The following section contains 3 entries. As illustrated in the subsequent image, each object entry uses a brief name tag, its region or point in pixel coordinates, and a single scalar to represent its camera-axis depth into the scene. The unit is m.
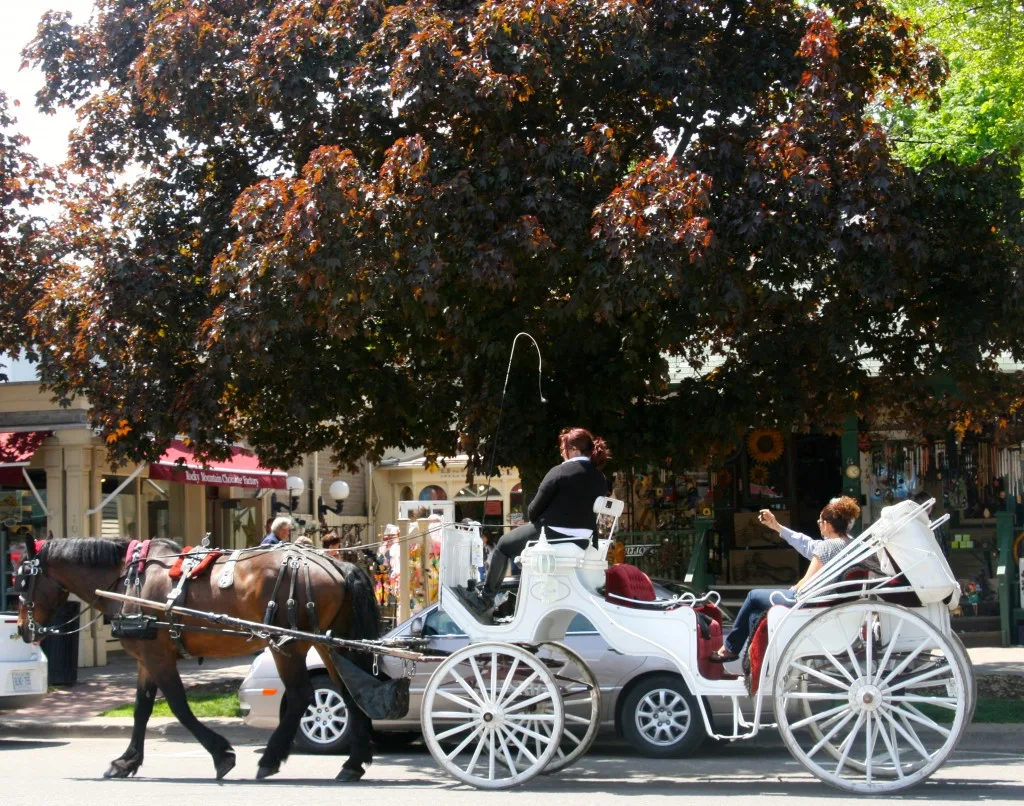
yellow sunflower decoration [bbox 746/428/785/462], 18.89
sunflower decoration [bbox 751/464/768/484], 19.42
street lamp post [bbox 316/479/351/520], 27.48
